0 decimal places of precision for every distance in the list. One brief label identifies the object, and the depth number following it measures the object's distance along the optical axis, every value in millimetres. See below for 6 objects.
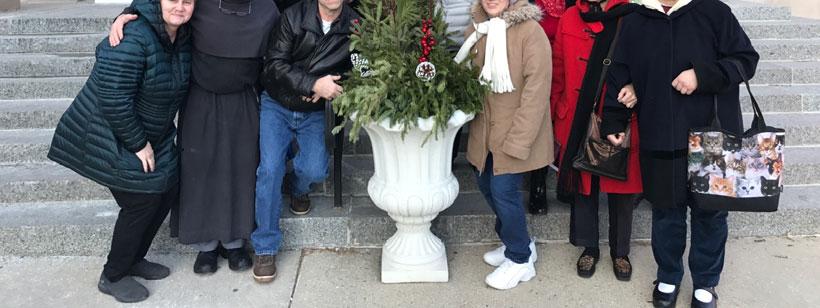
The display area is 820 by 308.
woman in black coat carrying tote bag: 2730
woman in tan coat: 2988
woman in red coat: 3107
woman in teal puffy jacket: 2883
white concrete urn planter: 3146
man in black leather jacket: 3158
